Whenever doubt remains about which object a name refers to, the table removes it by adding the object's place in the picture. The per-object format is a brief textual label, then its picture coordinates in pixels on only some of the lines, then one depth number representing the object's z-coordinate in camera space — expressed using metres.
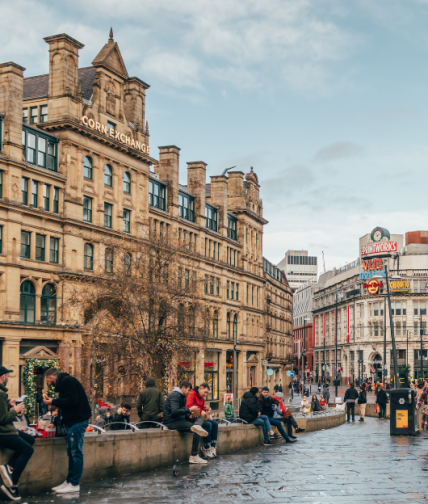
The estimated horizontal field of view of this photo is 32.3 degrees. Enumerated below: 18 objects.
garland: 42.69
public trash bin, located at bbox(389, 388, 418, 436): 22.55
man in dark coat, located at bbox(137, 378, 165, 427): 16.97
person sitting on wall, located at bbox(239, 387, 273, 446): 19.52
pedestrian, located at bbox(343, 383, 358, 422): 38.66
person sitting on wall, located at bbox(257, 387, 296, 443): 19.98
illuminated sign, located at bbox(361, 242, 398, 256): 131.75
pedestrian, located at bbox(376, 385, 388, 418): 42.22
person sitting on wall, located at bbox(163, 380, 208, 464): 14.91
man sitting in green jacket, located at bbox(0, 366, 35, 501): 10.35
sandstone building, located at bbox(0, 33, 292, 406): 44.22
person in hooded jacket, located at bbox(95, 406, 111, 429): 19.50
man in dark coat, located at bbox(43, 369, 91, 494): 11.27
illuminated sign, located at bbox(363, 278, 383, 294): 121.44
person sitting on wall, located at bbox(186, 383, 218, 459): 15.59
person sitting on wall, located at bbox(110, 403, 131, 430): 19.25
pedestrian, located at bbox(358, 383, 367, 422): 39.38
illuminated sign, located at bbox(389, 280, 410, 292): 125.06
